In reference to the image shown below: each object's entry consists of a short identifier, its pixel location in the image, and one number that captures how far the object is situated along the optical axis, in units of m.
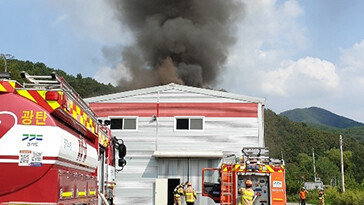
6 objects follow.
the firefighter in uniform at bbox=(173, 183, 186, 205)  15.87
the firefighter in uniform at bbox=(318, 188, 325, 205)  24.40
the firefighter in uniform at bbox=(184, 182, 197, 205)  13.95
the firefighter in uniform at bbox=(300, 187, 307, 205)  24.01
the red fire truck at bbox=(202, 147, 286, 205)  11.93
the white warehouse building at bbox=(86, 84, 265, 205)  18.91
